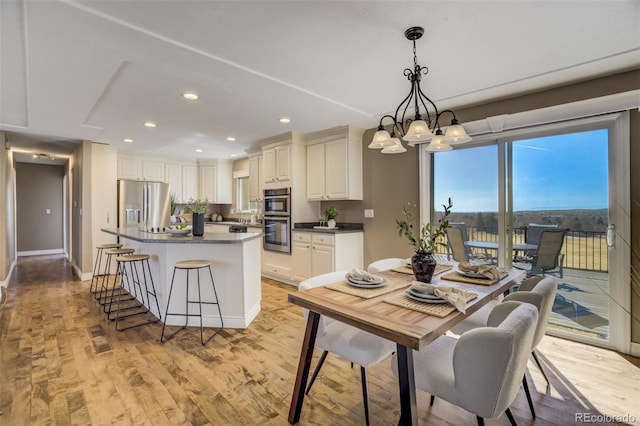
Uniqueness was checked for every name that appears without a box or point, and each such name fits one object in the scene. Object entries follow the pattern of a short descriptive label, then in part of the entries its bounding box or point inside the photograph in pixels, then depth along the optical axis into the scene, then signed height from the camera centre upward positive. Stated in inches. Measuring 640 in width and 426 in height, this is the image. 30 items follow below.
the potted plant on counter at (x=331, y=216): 185.6 -3.5
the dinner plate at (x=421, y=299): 60.8 -18.6
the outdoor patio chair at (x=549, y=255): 120.5 -19.6
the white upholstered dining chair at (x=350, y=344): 65.7 -30.5
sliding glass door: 105.5 -2.2
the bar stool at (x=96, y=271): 167.4 -39.4
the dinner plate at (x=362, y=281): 73.7 -17.6
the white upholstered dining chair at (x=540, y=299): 66.3 -20.9
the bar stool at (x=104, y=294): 147.7 -44.1
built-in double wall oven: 189.8 -5.9
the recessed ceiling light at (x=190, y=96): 121.3 +47.8
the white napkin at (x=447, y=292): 56.7 -17.2
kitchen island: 122.6 -26.6
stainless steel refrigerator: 218.8 +6.6
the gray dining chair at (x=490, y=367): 45.9 -25.3
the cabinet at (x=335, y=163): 172.6 +28.2
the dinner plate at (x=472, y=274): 81.8 -18.3
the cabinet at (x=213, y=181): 269.1 +28.0
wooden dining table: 48.9 -19.5
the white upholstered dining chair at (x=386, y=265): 99.4 -18.8
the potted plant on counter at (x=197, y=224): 133.3 -5.4
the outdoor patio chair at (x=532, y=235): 123.6 -11.3
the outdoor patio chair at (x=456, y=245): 143.9 -17.9
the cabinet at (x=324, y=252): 165.2 -24.2
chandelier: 78.4 +20.1
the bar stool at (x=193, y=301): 112.0 -35.4
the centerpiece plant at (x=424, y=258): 74.2 -12.3
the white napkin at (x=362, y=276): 74.7 -16.8
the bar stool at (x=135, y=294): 130.3 -41.8
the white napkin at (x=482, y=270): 81.7 -17.5
